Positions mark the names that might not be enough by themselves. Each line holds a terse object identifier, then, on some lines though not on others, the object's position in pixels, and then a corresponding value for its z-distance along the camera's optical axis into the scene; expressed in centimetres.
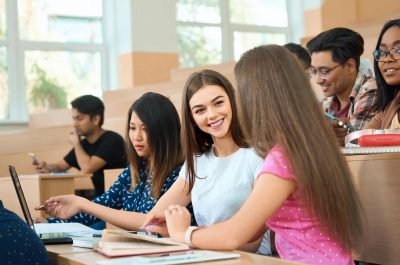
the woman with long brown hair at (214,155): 221
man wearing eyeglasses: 322
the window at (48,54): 758
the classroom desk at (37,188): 445
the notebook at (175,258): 152
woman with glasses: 262
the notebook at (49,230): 211
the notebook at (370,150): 207
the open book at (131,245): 166
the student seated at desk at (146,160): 257
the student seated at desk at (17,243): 176
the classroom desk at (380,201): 204
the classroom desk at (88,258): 153
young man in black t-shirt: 500
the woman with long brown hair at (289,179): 172
